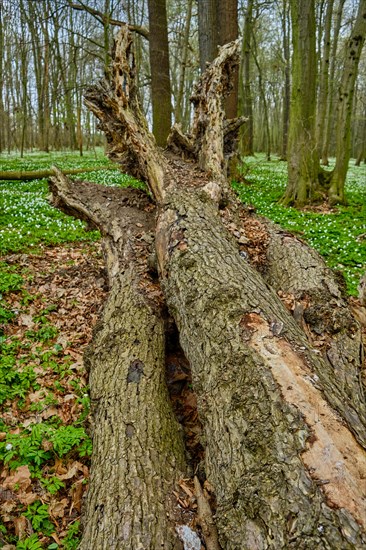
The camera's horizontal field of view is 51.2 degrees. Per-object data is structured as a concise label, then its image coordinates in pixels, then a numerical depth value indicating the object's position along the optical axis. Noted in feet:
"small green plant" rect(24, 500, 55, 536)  8.25
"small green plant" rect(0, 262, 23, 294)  17.76
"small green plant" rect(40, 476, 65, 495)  9.06
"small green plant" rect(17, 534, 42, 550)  7.70
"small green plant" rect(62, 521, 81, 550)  7.75
